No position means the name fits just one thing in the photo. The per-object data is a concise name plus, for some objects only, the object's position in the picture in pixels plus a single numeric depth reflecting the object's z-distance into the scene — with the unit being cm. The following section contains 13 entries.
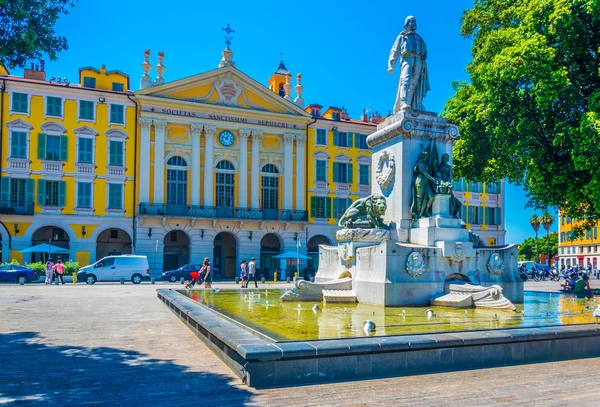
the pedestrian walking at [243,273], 2662
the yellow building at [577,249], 6812
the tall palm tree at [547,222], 4953
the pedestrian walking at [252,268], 2792
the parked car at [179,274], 3444
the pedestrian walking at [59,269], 2887
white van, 3116
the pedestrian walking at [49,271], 2864
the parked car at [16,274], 2969
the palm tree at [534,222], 5550
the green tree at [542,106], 1714
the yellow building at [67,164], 3616
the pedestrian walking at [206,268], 2170
